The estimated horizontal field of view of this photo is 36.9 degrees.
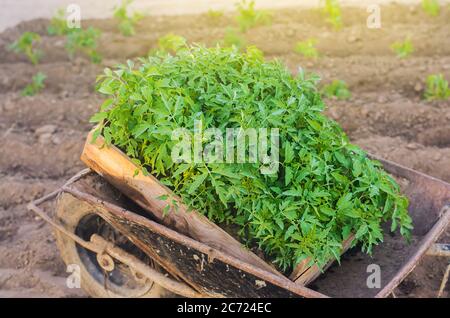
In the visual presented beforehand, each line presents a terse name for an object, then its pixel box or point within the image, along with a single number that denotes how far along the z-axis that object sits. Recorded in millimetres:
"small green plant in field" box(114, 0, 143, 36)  7230
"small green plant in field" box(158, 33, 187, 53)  6520
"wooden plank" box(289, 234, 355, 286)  3338
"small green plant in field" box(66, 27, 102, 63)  6785
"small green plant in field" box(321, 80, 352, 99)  5930
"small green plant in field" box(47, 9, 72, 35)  7328
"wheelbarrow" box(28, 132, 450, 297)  3262
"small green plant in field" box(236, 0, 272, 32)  7129
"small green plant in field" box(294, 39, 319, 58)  6492
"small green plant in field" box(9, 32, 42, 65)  6762
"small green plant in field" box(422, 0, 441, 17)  7172
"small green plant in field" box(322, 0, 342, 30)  7004
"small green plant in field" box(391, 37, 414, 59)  6465
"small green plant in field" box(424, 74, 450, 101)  5797
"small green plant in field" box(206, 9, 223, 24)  7488
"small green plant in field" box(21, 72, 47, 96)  6336
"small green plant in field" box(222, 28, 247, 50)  6684
